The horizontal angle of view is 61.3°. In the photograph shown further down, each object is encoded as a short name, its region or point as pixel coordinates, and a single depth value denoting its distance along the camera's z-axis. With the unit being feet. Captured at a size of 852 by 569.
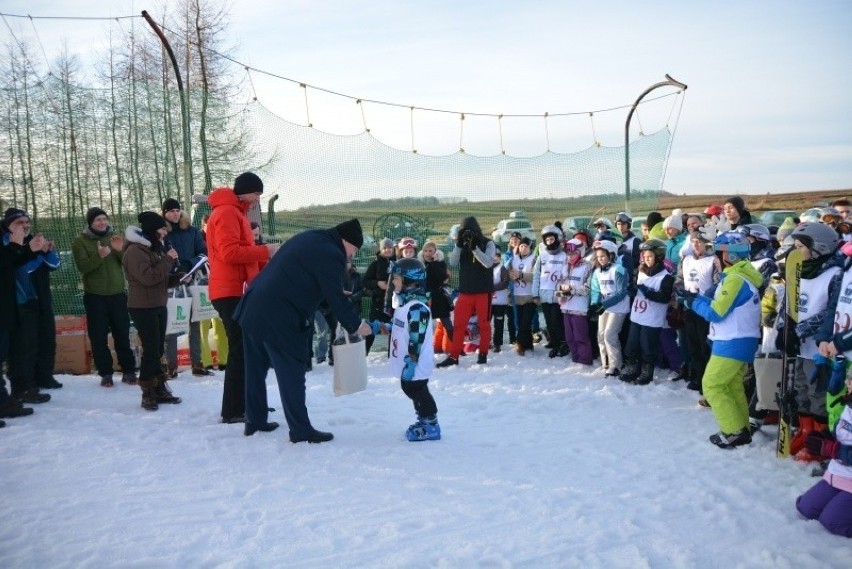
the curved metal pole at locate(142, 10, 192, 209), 33.27
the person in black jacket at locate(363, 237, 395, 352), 31.37
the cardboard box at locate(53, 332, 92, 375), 29.53
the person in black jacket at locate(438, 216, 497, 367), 30.89
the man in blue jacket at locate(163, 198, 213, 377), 26.89
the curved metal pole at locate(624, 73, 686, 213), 41.20
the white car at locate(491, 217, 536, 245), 38.50
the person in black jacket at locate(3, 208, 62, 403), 22.43
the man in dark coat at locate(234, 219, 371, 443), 17.70
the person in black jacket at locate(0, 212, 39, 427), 20.94
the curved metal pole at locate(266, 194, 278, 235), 34.17
